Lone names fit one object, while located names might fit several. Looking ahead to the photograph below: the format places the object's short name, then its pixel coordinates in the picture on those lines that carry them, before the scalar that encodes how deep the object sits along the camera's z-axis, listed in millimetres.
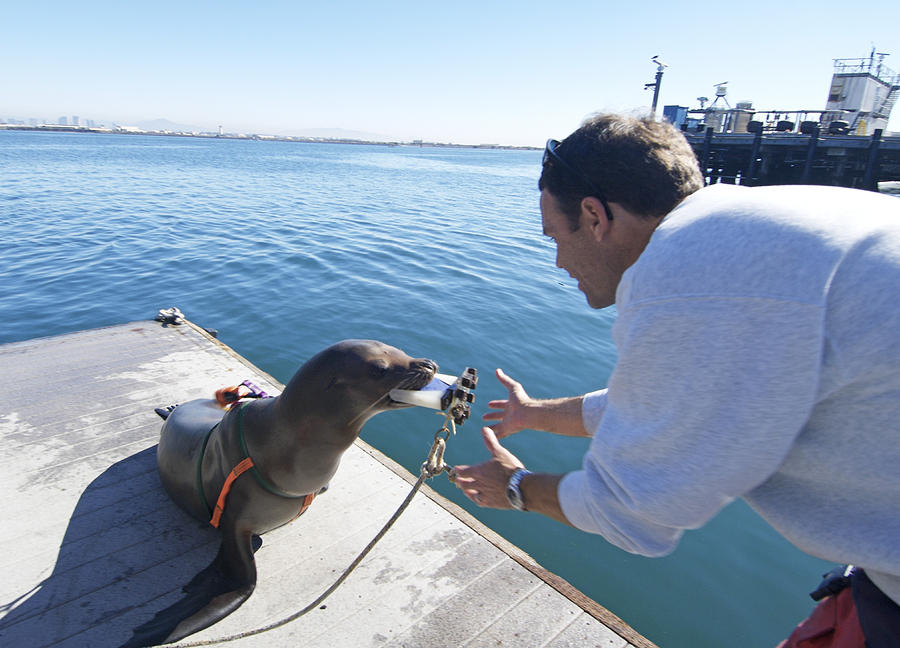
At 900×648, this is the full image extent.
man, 1051
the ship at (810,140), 23312
